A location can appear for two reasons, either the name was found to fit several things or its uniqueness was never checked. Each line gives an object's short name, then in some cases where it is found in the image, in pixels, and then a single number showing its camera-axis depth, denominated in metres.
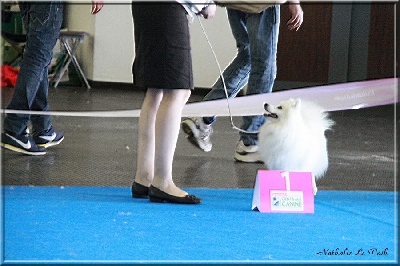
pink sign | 4.76
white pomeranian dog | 5.47
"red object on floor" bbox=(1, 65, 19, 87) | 13.90
